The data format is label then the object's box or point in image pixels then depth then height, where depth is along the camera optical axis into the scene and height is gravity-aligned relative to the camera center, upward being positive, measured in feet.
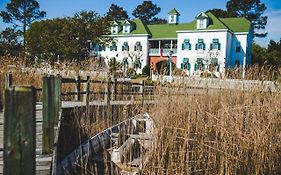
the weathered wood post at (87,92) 26.58 -1.46
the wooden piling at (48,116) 12.08 -1.60
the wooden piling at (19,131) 4.62 -0.84
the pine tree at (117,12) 202.69 +40.38
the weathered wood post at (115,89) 34.58 -1.58
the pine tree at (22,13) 170.30 +34.10
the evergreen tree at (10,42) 108.70 +12.37
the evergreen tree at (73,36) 97.76 +12.40
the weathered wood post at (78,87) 28.73 -1.12
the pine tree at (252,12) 162.09 +33.90
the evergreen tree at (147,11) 200.34 +41.13
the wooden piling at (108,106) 25.53 -2.53
